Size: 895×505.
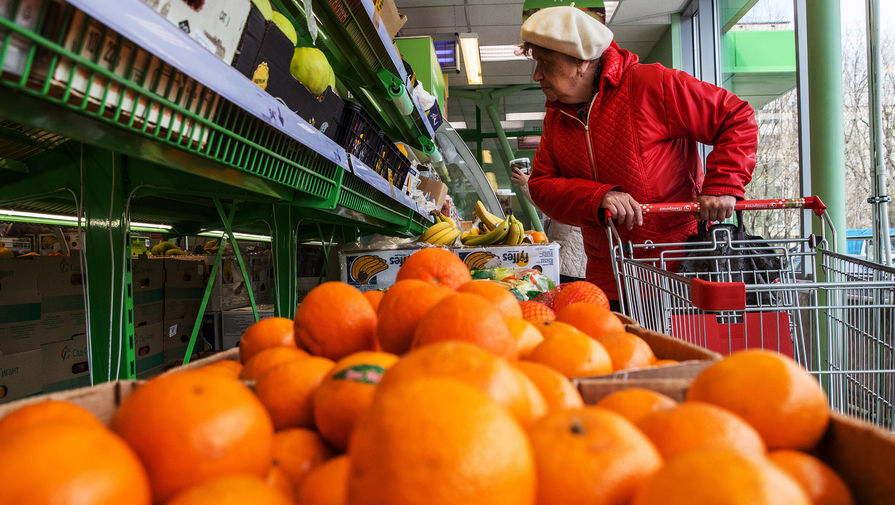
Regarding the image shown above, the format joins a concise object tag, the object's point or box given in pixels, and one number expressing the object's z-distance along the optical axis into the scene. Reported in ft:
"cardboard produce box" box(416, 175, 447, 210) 14.33
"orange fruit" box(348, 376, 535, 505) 1.21
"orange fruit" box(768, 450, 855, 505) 1.56
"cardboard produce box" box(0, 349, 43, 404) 6.78
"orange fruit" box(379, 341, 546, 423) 1.61
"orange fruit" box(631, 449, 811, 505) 1.13
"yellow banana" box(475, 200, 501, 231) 12.18
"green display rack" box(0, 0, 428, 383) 2.43
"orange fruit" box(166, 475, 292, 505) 1.40
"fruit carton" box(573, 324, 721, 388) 2.28
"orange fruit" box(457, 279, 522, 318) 3.09
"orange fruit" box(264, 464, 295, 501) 1.82
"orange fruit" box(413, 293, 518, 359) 2.15
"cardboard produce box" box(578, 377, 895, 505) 1.61
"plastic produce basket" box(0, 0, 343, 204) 2.22
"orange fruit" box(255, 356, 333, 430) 2.25
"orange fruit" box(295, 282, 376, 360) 2.80
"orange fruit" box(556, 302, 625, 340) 3.31
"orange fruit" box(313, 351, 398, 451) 1.92
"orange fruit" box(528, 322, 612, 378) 2.42
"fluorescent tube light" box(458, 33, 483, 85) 20.84
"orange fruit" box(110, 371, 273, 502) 1.66
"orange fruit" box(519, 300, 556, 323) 3.93
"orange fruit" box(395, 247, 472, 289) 3.57
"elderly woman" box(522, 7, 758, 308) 6.97
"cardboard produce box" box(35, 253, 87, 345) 7.59
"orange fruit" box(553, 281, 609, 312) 4.70
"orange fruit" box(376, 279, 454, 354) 2.59
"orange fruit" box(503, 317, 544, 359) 2.71
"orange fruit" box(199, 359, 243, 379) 2.73
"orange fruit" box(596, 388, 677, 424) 1.85
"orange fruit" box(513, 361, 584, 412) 1.94
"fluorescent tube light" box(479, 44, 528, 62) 23.88
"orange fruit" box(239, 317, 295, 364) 3.19
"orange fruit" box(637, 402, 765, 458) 1.56
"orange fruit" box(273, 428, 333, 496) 1.96
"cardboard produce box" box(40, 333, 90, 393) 7.61
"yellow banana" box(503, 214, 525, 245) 10.30
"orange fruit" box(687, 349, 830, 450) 1.82
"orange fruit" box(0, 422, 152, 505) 1.36
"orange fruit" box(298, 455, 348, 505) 1.64
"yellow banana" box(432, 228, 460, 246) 11.39
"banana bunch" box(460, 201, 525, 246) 10.29
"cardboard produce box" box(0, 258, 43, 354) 6.97
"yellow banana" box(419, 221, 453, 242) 11.50
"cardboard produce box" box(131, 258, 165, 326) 9.16
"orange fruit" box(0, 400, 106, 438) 1.65
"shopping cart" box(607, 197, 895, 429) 4.08
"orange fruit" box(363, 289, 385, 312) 3.53
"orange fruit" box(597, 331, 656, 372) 2.76
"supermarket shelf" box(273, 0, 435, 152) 7.18
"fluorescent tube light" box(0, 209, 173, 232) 7.96
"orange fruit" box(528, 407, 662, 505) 1.39
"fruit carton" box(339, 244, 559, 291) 9.37
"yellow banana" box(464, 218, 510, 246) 10.28
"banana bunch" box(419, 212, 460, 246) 11.35
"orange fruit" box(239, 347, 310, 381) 2.64
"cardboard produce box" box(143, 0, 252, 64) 3.19
